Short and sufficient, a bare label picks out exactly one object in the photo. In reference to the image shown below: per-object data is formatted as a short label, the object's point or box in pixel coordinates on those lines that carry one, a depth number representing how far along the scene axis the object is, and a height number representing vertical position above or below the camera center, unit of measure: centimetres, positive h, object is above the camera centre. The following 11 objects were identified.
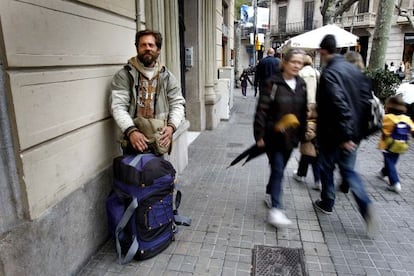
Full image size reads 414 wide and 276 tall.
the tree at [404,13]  1490 +206
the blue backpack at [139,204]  272 -118
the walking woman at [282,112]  321 -49
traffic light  2273 +110
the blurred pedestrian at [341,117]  312 -54
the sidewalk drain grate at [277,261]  275 -172
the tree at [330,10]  1337 +208
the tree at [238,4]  3617 +621
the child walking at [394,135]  422 -95
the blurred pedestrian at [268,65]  870 -11
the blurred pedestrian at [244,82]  1708 -106
